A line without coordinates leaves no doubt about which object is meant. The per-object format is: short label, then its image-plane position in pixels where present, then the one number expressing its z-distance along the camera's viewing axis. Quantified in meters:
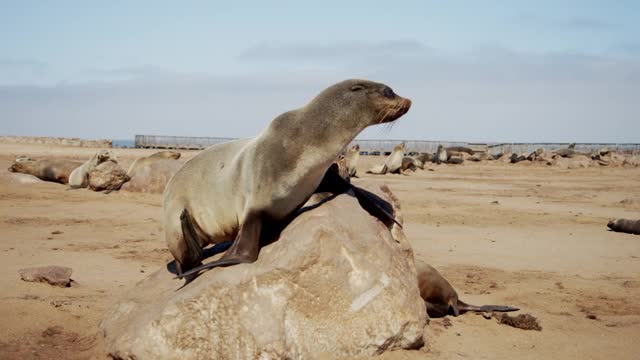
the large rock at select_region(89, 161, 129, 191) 15.08
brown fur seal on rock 4.81
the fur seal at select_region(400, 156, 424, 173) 26.89
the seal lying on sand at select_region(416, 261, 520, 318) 5.80
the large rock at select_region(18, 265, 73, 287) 6.12
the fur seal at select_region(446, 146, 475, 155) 41.59
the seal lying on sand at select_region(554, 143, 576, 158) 35.65
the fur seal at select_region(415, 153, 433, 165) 32.43
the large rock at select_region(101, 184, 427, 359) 4.10
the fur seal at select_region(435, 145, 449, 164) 34.94
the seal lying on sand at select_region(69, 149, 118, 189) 15.90
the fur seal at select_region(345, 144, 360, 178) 22.69
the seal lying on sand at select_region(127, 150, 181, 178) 15.68
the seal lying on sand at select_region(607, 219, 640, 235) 10.77
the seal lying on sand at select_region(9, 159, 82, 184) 17.19
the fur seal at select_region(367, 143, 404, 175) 25.42
